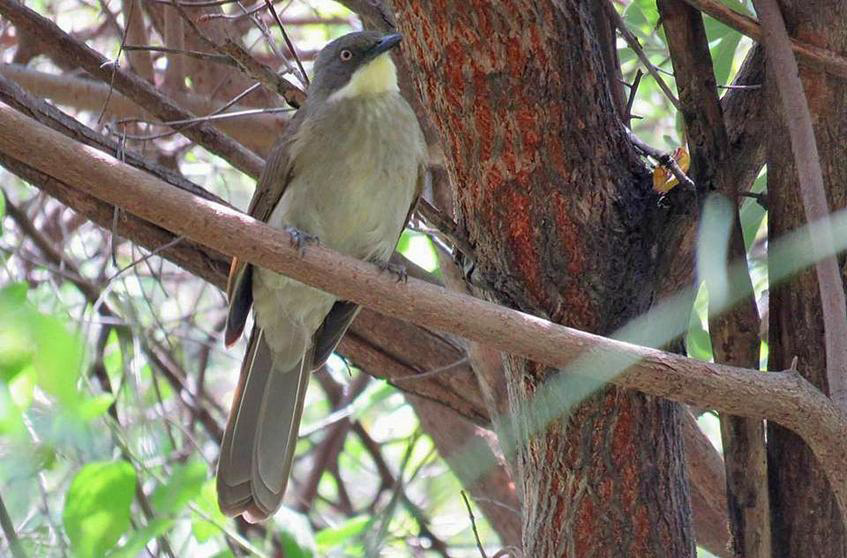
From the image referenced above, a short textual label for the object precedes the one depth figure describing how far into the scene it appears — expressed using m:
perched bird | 7.38
